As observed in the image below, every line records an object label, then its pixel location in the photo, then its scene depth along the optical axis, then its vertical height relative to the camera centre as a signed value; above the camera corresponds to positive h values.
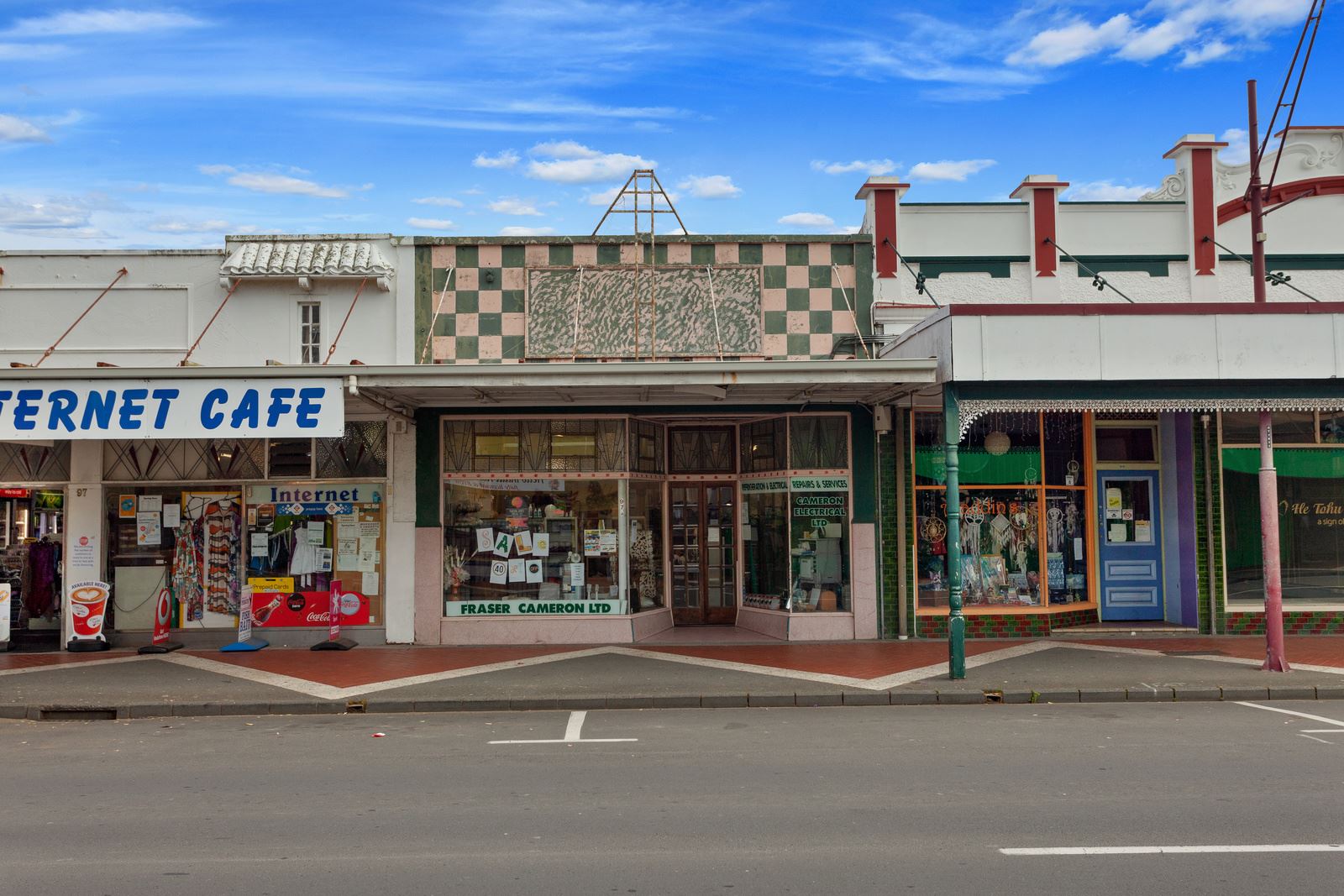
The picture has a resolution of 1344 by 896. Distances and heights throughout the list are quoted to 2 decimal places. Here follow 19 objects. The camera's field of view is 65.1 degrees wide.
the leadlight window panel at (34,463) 15.69 +0.86
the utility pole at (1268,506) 12.70 -0.02
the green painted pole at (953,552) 12.54 -0.52
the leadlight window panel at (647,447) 16.28 +1.02
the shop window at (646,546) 16.33 -0.53
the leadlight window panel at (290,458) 15.97 +0.88
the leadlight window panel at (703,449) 17.05 +1.01
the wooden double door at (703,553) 17.06 -0.68
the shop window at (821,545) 15.95 -0.53
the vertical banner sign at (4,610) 15.41 -1.31
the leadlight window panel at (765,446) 16.09 +1.01
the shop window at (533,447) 15.98 +1.02
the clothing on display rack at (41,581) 16.95 -0.98
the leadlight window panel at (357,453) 15.95 +0.95
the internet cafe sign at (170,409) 13.60 +1.41
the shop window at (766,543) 16.16 -0.51
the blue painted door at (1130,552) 16.67 -0.72
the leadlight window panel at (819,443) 15.96 +1.03
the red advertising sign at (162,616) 15.22 -1.41
